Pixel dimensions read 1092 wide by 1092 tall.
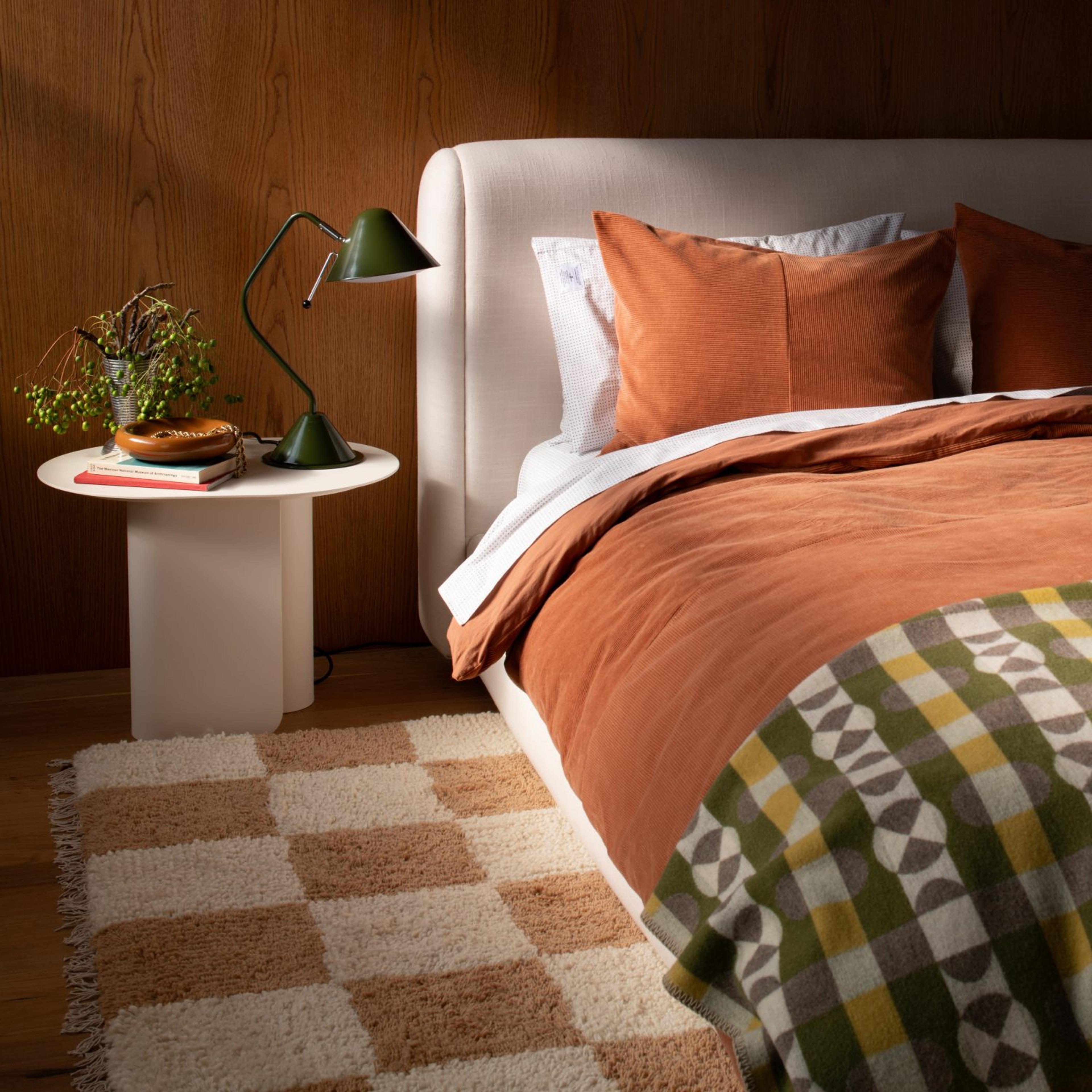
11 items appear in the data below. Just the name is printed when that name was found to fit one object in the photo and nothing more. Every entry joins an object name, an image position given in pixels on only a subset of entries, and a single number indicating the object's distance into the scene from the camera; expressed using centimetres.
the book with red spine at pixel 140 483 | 217
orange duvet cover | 135
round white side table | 222
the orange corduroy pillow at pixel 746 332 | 225
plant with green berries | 229
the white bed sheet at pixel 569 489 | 200
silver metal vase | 232
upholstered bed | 249
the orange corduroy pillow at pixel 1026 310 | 246
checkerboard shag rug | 148
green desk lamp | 222
